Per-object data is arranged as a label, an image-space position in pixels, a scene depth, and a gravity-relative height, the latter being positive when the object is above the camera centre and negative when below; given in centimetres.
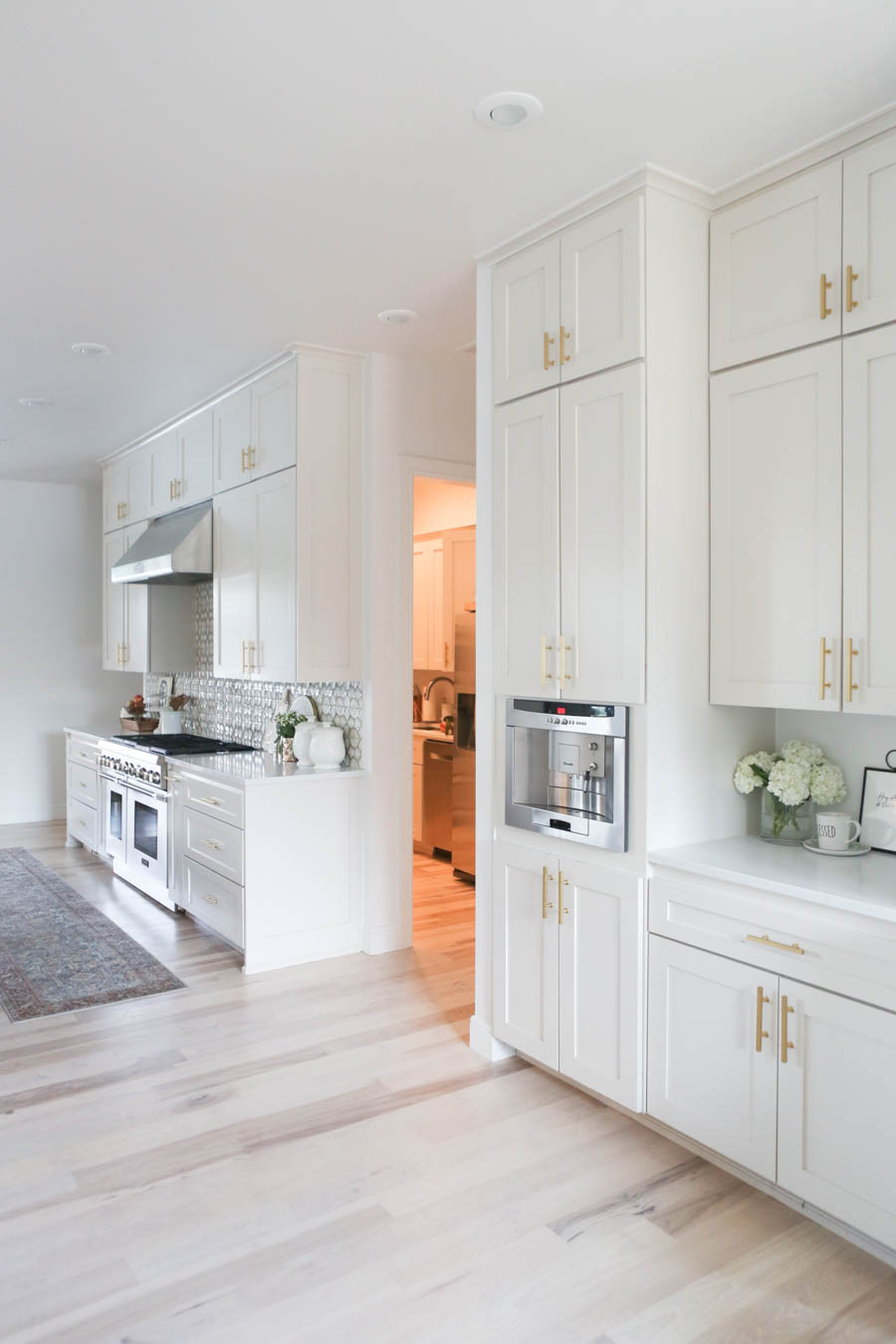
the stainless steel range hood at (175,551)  502 +62
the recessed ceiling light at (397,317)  382 +140
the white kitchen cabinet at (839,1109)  213 -102
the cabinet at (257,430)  439 +114
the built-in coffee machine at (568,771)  279 -32
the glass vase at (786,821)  283 -46
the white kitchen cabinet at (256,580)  444 +42
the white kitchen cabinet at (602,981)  274 -93
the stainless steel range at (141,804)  505 -78
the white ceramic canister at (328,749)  448 -39
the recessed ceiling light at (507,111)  234 +138
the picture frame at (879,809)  267 -40
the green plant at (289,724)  479 -29
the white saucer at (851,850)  265 -51
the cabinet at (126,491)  603 +115
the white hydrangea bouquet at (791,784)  275 -34
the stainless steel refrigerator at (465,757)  582 -55
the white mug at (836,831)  267 -46
